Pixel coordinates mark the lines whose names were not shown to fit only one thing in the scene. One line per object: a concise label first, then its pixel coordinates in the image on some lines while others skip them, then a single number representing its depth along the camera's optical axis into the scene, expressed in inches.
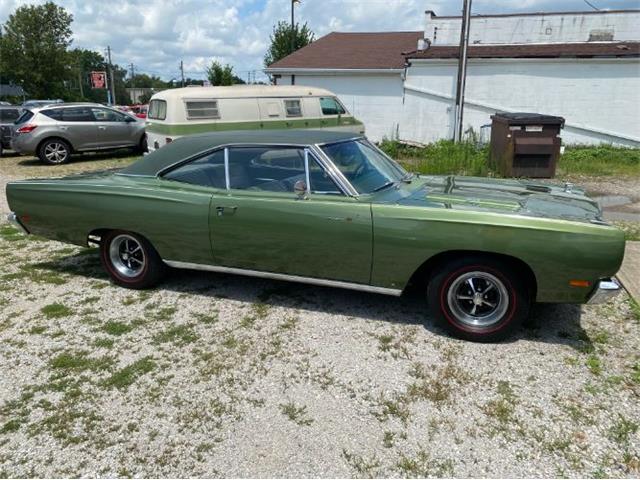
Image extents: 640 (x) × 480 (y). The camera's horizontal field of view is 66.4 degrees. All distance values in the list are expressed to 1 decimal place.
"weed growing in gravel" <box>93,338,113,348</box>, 143.2
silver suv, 495.8
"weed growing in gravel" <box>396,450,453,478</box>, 94.8
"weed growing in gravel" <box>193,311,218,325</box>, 157.2
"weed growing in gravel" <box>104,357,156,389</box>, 124.5
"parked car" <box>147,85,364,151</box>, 439.5
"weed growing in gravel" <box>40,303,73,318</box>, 162.6
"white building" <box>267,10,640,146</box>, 560.1
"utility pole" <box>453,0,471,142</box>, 511.2
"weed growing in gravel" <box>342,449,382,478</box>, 95.0
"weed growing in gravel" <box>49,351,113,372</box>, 131.9
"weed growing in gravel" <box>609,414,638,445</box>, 102.8
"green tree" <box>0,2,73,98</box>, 1263.5
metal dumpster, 388.8
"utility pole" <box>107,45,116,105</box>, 2143.2
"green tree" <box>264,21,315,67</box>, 1175.6
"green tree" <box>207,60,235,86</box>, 1201.4
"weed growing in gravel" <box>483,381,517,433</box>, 109.6
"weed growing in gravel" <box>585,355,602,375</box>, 127.0
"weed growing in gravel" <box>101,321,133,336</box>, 150.5
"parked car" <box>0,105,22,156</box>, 565.3
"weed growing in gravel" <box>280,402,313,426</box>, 109.9
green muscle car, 128.9
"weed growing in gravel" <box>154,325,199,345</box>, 145.1
